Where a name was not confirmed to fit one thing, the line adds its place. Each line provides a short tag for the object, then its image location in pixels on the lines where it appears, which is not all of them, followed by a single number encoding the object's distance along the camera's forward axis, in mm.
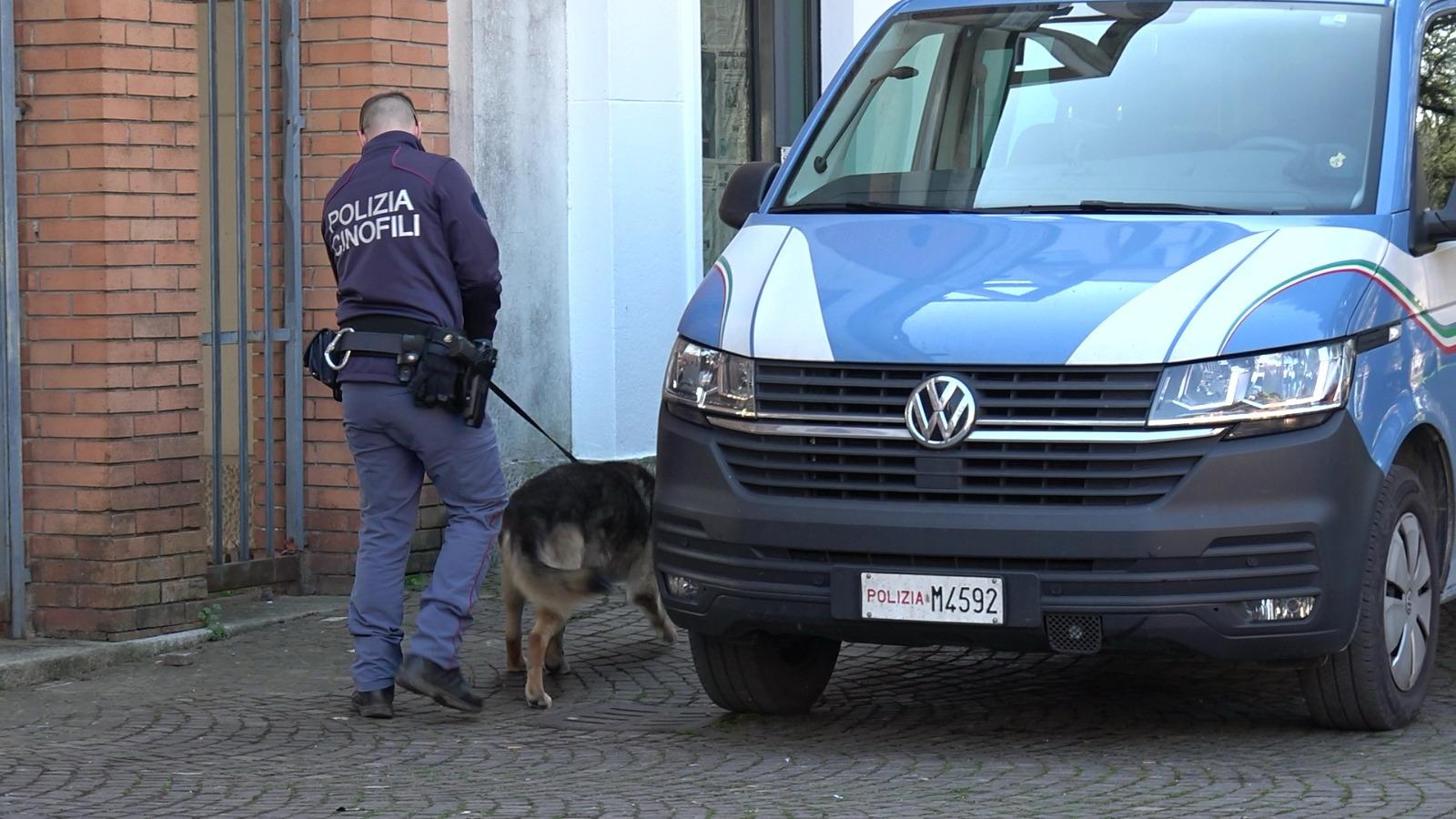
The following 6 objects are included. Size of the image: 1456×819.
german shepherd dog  15062
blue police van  12227
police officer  14312
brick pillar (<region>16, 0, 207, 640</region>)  16578
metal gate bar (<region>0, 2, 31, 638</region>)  16656
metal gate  19000
